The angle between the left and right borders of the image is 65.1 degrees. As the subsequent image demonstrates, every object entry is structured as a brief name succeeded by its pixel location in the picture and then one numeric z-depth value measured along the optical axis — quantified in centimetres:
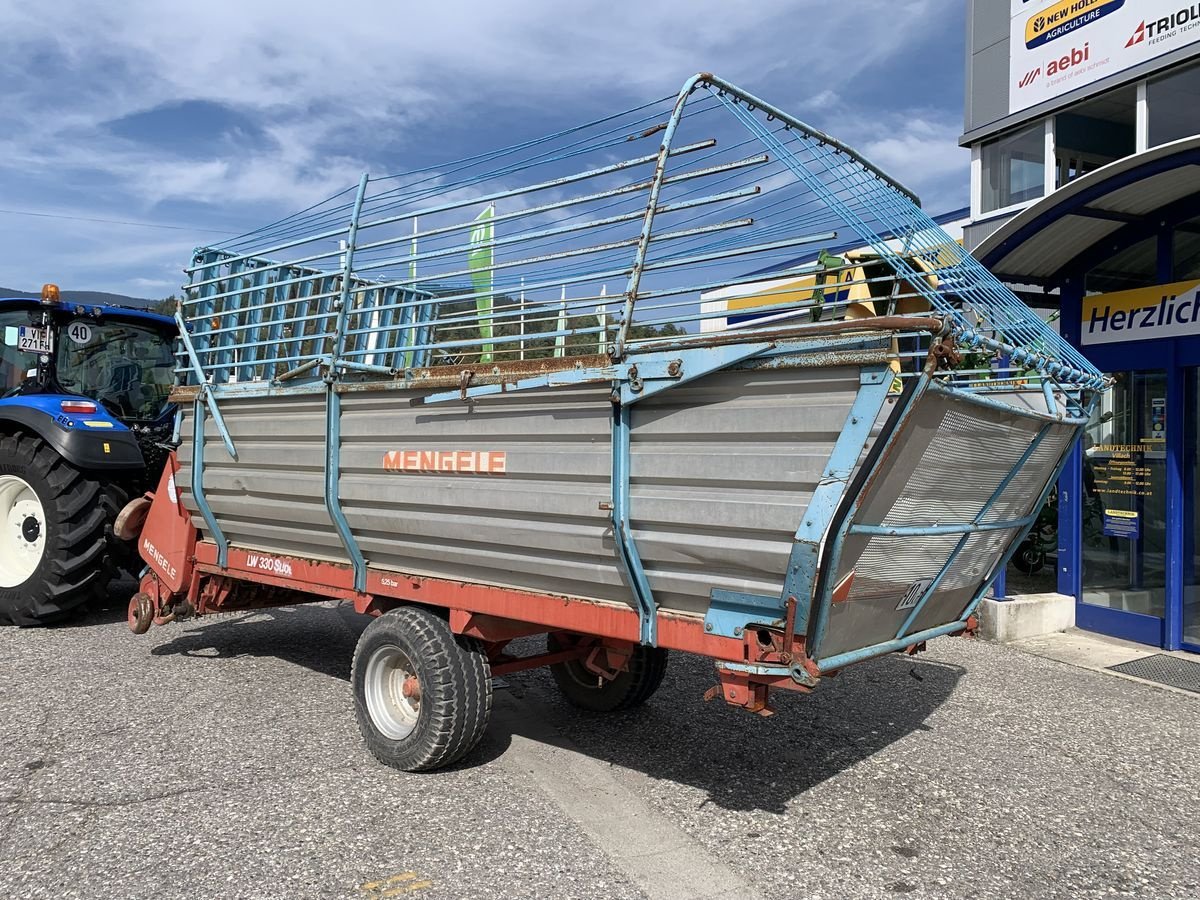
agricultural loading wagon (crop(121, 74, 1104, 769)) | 318
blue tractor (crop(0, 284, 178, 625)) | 682
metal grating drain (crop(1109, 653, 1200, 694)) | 610
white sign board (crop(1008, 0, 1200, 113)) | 1260
